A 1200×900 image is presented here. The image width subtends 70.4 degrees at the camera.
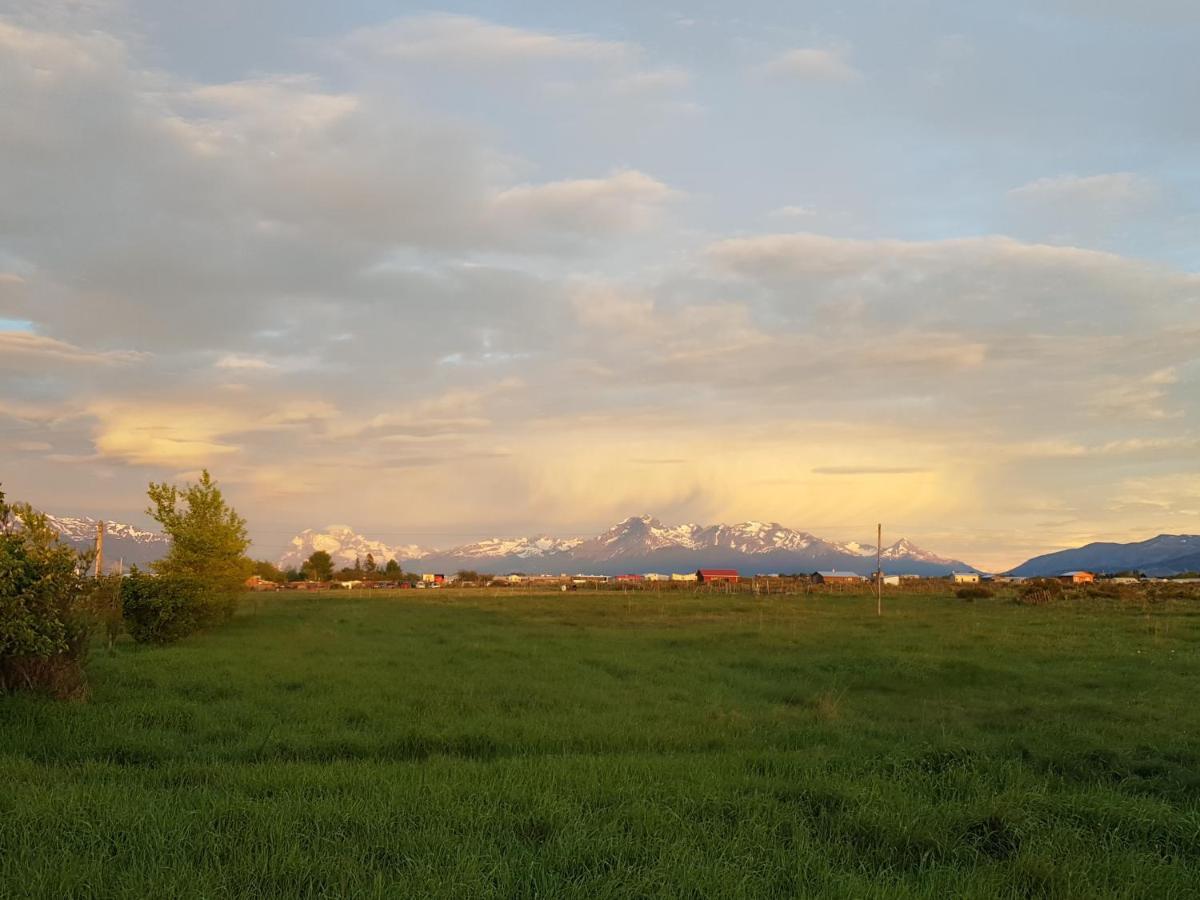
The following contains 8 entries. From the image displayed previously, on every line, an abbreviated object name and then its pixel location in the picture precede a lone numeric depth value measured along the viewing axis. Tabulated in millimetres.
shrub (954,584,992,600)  66812
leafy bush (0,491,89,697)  13914
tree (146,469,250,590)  39500
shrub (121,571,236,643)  28531
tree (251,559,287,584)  145312
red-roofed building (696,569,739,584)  139375
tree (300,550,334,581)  162500
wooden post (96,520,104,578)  39838
